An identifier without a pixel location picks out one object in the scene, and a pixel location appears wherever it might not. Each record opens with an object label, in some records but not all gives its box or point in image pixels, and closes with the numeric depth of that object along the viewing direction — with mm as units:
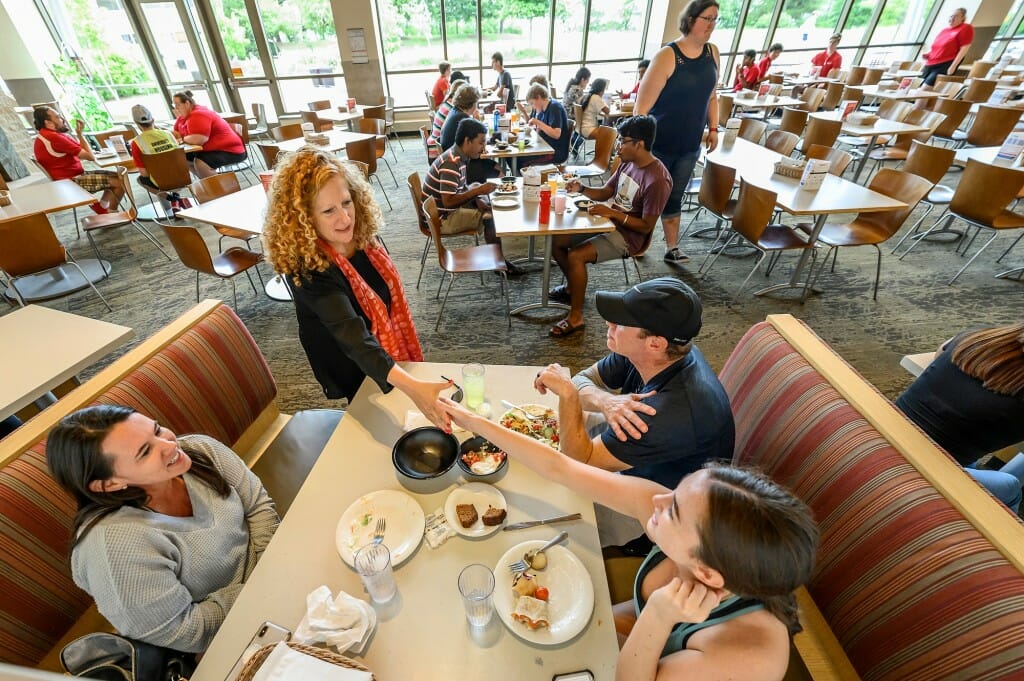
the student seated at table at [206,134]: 5301
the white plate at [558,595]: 925
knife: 1149
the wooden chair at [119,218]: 4117
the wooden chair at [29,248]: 3104
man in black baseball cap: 1217
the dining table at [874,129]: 4949
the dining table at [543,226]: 2936
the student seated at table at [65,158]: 4316
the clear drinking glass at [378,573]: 960
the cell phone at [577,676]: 854
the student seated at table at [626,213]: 2986
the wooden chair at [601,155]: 5035
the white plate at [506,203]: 3332
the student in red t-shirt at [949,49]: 7047
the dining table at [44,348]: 1592
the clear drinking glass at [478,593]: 921
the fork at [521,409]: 1471
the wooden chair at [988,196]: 3268
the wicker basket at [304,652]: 812
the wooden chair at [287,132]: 5645
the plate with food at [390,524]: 1089
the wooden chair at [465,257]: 3029
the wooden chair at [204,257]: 2936
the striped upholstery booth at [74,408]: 1065
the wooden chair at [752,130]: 5016
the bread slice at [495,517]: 1139
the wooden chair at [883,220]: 3291
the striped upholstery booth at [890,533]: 878
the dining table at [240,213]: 3163
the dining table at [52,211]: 3566
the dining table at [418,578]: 896
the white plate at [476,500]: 1134
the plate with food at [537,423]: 1406
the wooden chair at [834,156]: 3760
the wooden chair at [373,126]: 6098
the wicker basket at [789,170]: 3620
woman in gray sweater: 967
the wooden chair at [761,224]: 3160
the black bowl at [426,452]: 1318
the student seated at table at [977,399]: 1370
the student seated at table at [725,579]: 756
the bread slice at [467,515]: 1146
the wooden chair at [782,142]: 4488
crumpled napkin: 893
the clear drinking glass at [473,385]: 1506
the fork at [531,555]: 1032
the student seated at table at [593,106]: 6059
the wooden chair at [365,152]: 4680
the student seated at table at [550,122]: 5363
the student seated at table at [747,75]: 7829
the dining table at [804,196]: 3121
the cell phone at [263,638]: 884
